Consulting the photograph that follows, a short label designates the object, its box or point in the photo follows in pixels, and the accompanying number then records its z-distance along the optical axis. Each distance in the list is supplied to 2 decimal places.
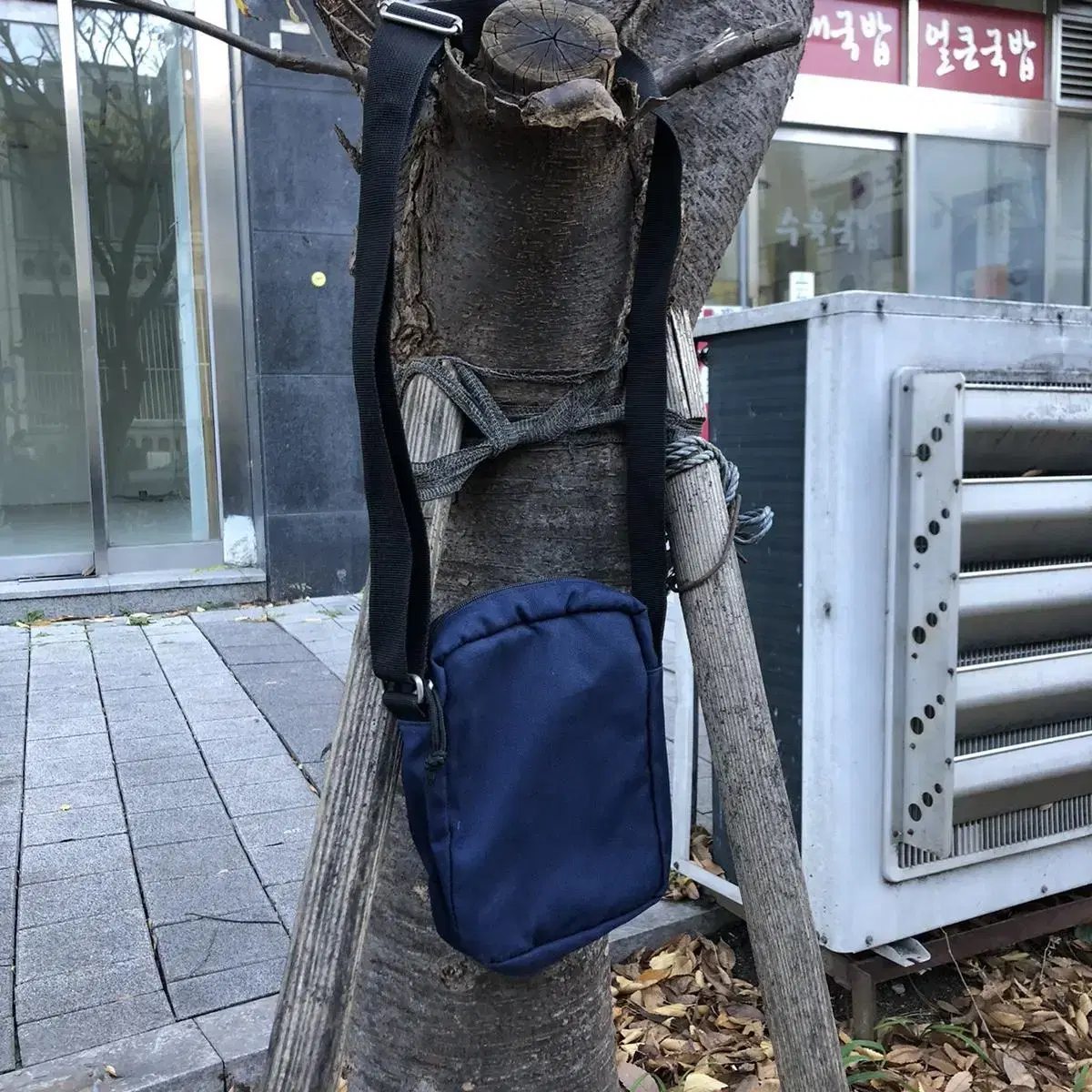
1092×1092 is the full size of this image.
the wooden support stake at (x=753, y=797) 1.38
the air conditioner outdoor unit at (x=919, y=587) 2.31
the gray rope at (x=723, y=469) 1.43
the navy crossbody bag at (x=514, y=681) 1.13
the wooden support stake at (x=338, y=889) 1.16
